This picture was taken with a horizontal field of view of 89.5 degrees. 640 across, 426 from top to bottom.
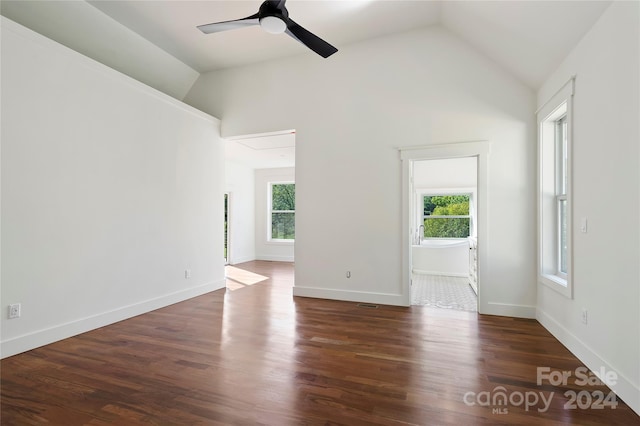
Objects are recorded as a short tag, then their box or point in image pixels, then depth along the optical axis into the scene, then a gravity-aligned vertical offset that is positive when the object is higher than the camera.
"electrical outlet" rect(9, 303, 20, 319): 2.71 -0.81
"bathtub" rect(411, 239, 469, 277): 6.32 -0.81
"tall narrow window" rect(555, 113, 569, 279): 3.40 +0.29
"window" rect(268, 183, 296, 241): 9.20 +0.15
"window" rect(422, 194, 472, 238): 7.49 +0.08
